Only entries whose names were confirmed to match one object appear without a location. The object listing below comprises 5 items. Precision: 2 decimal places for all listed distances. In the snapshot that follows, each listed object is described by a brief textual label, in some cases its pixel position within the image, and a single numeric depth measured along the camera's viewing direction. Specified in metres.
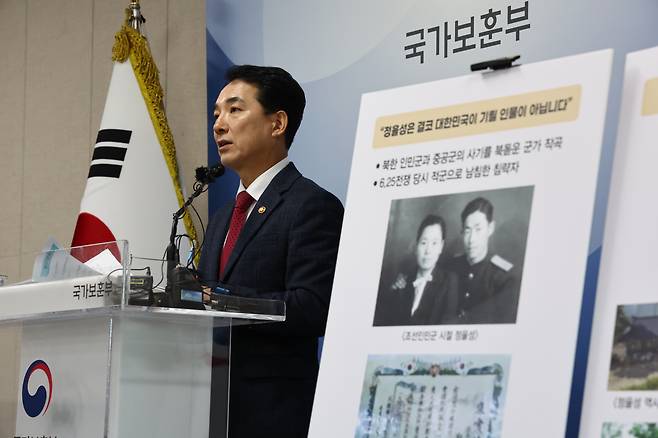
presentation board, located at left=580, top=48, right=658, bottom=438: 1.74
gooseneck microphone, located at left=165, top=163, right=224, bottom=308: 2.32
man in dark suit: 2.64
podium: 2.28
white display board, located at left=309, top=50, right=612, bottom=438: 1.82
